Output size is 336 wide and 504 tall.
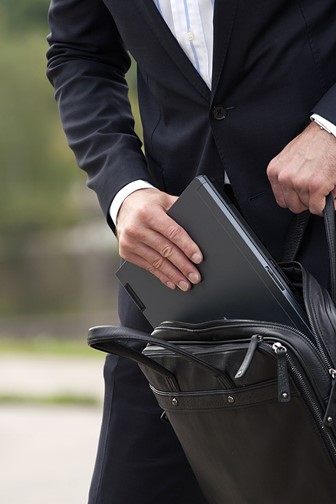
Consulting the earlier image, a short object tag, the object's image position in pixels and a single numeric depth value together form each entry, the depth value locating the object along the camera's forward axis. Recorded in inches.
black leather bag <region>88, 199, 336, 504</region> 103.6
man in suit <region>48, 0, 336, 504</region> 110.7
